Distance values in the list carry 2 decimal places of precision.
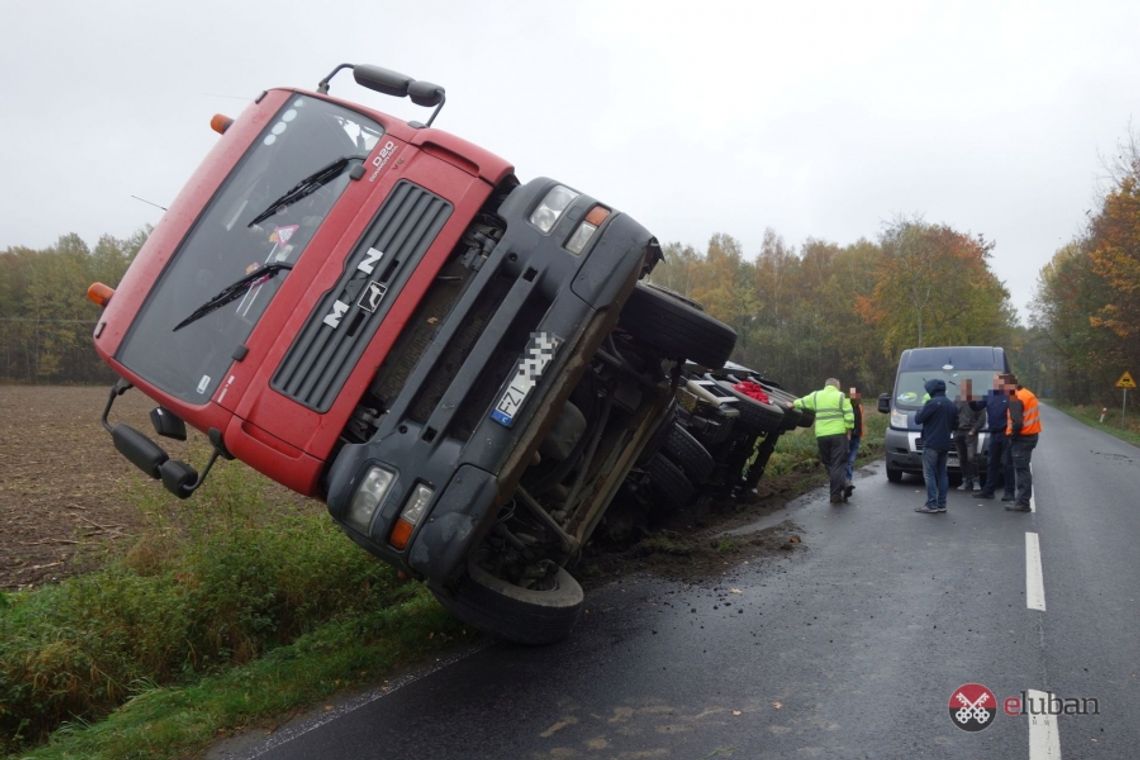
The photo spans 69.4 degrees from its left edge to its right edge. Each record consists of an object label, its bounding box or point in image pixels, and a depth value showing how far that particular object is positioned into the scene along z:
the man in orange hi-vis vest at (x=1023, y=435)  8.95
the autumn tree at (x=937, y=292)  38.09
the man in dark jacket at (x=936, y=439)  8.86
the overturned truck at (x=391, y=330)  3.66
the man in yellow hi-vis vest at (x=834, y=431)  9.31
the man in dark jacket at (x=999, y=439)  9.74
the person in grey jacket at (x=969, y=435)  10.38
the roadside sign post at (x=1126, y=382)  29.14
